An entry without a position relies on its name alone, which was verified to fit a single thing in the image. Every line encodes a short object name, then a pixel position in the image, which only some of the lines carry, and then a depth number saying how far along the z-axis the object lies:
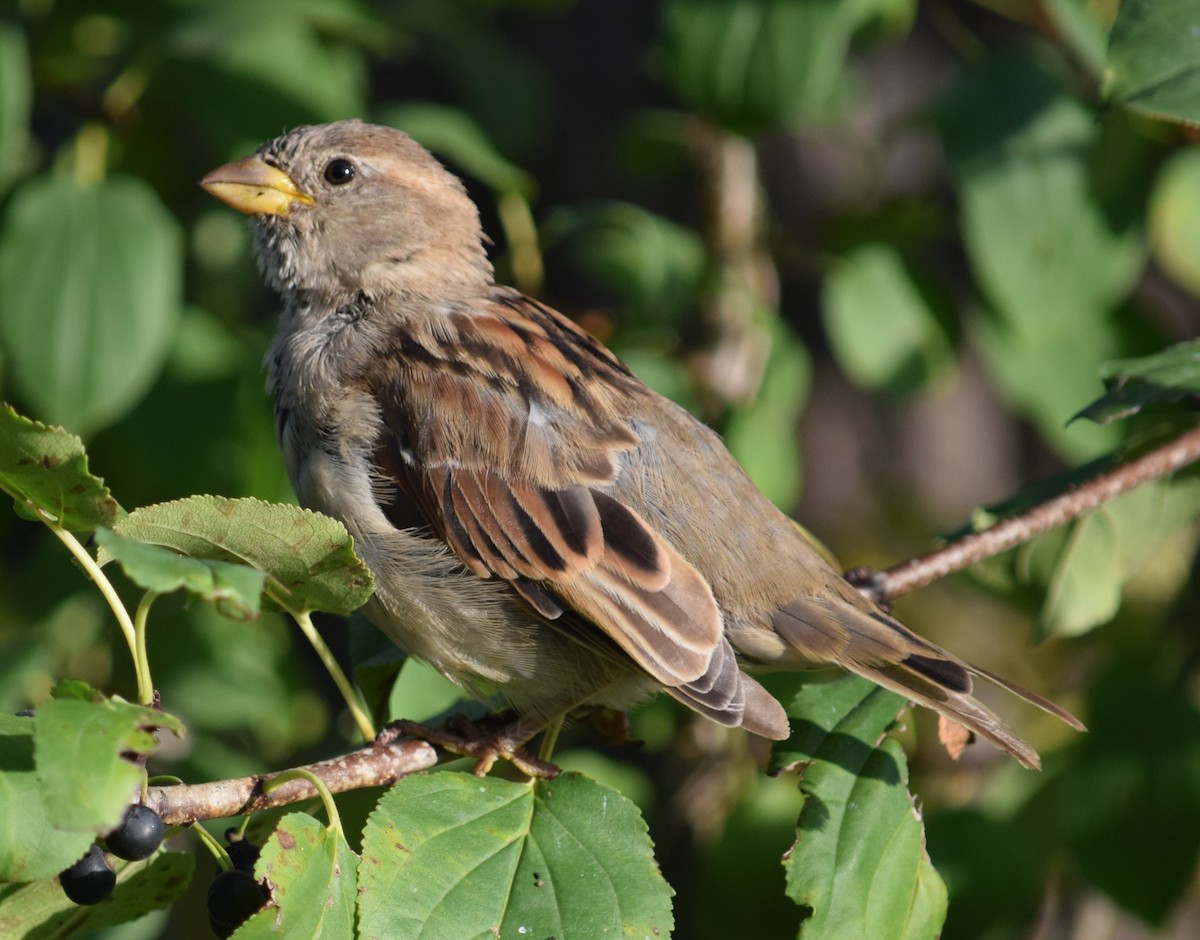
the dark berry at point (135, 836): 3.87
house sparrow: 5.36
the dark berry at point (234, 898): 4.28
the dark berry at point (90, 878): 4.13
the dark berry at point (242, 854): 4.48
